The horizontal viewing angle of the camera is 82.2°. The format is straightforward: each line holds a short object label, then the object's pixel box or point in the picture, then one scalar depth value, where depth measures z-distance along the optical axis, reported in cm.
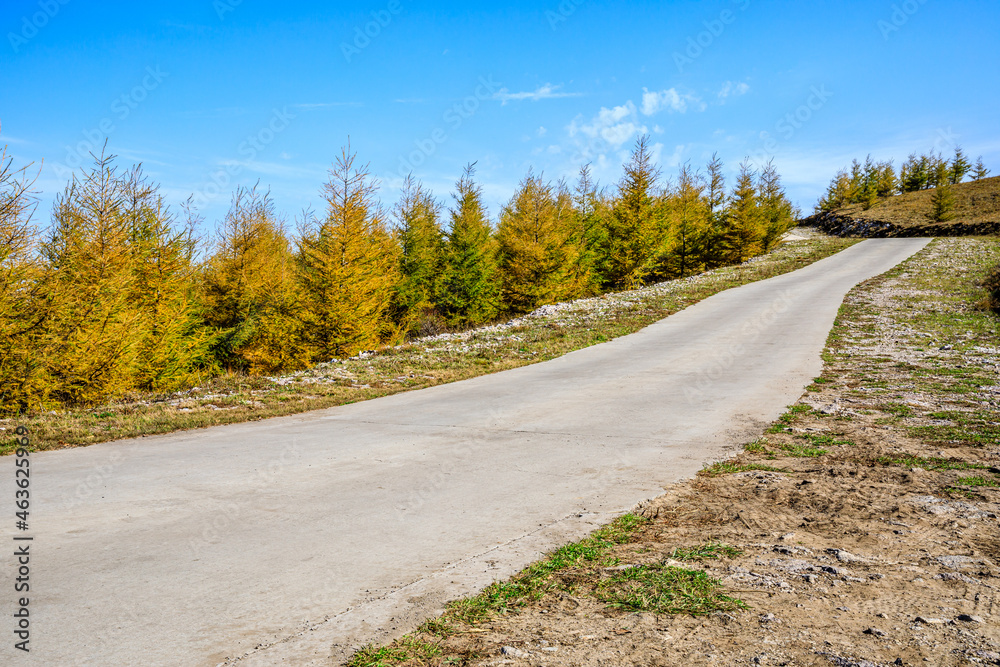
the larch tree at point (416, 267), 3088
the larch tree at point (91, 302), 1305
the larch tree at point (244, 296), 2295
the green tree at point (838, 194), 8566
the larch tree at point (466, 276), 3212
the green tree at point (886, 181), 8589
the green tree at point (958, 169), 8500
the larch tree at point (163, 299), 1715
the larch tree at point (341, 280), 2116
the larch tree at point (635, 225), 3772
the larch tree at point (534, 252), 3098
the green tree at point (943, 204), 6225
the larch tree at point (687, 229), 4362
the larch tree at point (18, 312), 1174
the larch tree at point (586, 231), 3666
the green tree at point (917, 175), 8644
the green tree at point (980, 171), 8744
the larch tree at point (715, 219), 4553
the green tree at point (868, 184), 8188
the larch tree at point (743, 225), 4347
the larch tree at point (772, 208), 5116
